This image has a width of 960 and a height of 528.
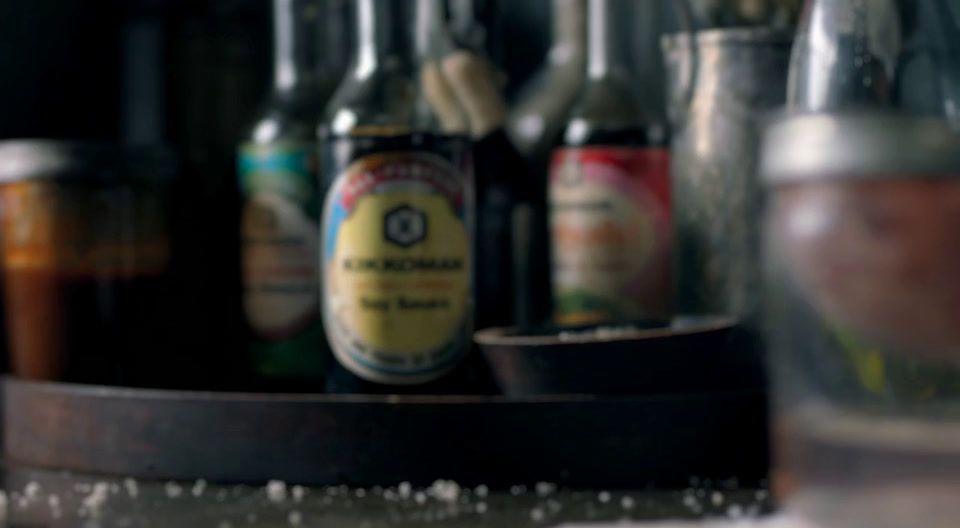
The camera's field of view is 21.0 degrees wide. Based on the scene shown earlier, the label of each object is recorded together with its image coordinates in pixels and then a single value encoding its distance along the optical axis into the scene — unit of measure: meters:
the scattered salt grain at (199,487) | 0.94
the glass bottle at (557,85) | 1.15
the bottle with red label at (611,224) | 1.04
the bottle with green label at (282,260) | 1.07
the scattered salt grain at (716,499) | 0.90
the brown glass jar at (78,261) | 1.05
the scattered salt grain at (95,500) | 0.91
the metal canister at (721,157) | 1.01
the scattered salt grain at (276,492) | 0.92
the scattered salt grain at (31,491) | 0.94
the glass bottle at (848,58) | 0.98
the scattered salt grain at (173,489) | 0.94
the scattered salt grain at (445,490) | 0.92
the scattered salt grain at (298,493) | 0.92
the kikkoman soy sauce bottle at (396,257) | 0.98
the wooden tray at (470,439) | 0.93
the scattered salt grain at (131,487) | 0.94
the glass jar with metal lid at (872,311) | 0.79
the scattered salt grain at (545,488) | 0.92
